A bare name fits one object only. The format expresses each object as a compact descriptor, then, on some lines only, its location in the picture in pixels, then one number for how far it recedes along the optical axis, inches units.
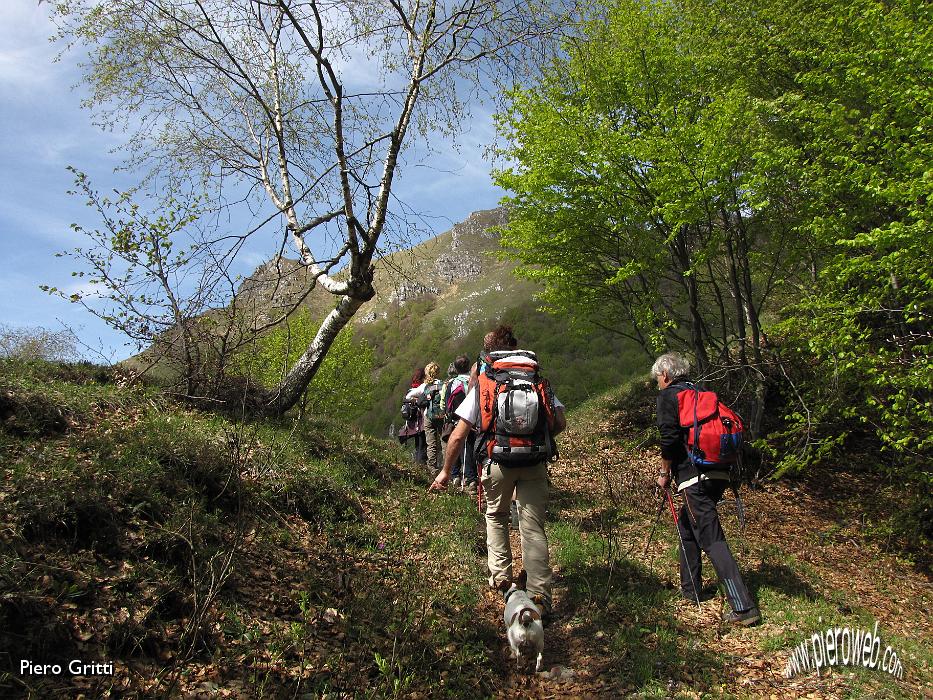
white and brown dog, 145.0
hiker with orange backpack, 165.0
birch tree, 298.7
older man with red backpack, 182.7
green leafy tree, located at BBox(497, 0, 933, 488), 300.0
